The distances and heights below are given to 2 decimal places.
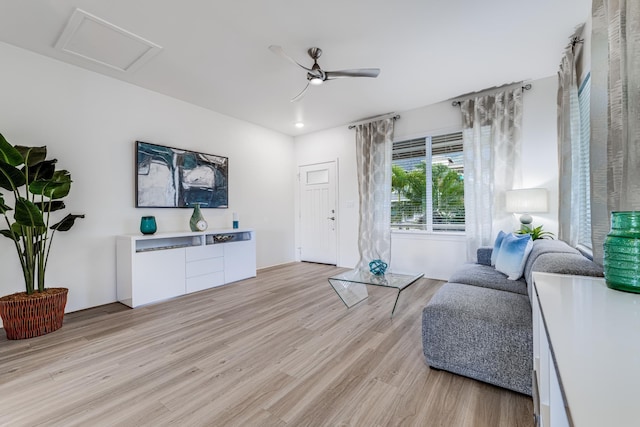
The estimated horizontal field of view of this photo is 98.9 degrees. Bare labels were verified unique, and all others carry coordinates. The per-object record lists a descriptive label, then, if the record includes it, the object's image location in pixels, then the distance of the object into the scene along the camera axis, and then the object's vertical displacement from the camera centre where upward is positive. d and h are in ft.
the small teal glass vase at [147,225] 11.18 -0.48
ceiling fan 9.02 +4.60
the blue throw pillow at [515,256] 7.87 -1.39
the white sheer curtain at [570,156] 8.66 +1.67
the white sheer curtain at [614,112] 3.94 +1.54
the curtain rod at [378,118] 15.18 +5.26
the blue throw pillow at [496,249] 9.59 -1.41
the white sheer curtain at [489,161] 11.82 +2.16
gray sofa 5.16 -2.46
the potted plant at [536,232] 10.41 -0.92
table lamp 10.20 +0.30
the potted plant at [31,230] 7.45 -0.48
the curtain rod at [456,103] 13.27 +5.18
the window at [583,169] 8.34 +1.23
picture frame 11.80 +1.67
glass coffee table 8.89 -2.37
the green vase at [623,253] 3.25 -0.57
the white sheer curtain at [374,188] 15.24 +1.30
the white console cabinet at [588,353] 1.35 -1.00
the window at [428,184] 13.66 +1.37
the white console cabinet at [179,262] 10.36 -2.17
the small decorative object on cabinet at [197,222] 12.85 -0.44
